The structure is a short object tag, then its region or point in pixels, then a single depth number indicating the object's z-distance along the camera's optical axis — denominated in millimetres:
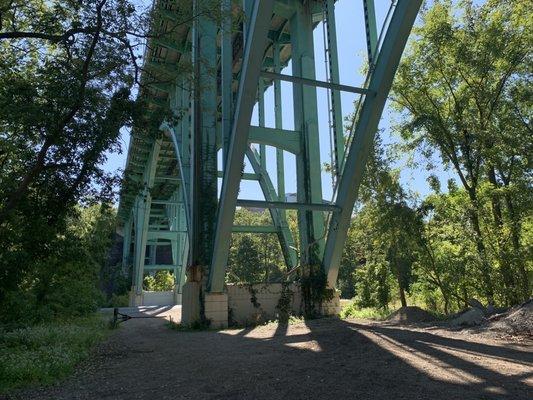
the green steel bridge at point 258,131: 10977
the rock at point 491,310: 11438
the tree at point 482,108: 15392
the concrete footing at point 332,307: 15203
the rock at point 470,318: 10742
